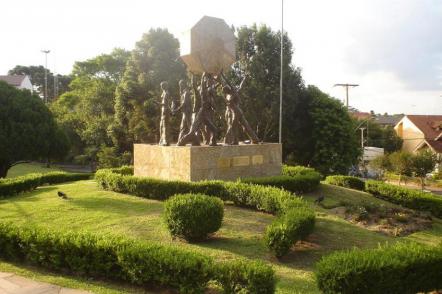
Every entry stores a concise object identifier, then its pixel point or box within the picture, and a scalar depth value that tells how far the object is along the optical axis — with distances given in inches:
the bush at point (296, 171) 636.7
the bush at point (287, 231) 315.0
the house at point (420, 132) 1720.0
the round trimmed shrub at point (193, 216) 344.5
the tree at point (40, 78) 2994.6
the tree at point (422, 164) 1213.1
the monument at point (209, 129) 542.6
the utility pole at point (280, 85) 1032.0
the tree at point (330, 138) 1111.6
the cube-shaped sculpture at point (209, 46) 606.1
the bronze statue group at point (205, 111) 588.1
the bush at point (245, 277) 225.8
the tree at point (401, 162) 1248.2
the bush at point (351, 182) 681.6
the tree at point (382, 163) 1362.0
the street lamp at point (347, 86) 1605.6
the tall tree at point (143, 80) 1146.7
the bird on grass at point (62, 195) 502.3
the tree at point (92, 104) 1305.6
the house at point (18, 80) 2331.1
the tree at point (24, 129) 823.1
